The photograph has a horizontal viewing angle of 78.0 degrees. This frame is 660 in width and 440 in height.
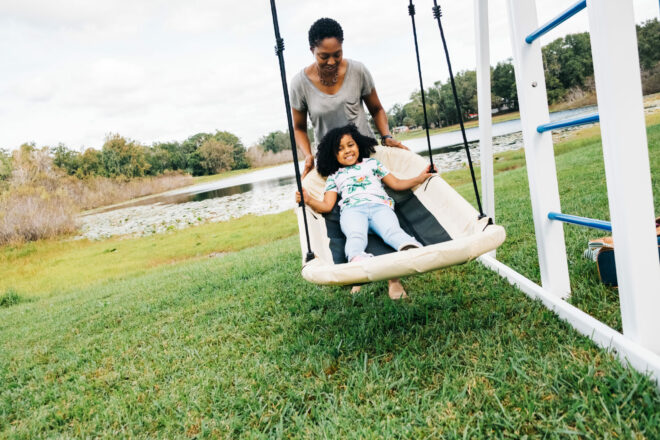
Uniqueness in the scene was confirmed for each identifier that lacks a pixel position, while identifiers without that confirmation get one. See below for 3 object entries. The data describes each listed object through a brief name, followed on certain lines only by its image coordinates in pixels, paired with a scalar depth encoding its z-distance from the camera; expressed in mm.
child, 2350
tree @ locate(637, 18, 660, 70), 16047
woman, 2434
